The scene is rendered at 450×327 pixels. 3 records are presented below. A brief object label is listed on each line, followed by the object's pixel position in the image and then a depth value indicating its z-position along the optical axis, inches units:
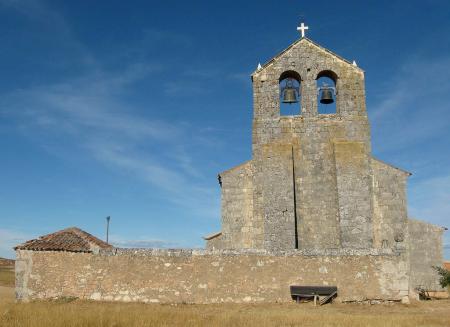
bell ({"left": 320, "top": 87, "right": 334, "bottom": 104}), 685.3
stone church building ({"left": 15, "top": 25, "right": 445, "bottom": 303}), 559.5
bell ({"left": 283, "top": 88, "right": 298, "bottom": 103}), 693.9
